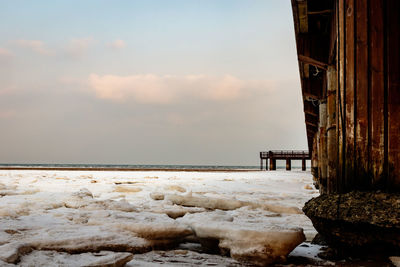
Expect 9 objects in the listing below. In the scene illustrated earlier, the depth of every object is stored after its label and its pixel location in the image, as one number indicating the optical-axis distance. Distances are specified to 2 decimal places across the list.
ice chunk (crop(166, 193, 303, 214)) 5.18
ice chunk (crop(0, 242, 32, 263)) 2.29
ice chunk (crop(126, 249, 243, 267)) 2.58
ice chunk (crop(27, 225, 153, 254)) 2.72
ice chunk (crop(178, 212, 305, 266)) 2.66
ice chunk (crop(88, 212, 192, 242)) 3.20
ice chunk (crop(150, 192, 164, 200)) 6.40
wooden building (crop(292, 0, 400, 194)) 2.88
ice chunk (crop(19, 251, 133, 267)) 2.33
